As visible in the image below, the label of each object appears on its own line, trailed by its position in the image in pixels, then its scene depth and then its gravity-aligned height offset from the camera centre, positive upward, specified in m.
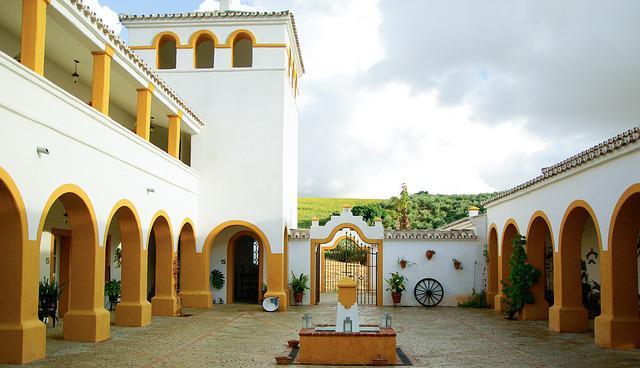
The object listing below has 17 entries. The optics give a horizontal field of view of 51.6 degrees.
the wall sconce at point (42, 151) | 11.17 +1.66
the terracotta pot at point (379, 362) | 11.41 -1.93
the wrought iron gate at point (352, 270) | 25.12 -1.03
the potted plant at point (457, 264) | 23.34 -0.48
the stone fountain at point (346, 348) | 11.62 -1.72
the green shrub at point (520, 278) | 18.17 -0.75
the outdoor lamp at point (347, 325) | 12.14 -1.37
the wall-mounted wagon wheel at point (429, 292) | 23.27 -1.47
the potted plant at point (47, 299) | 14.56 -1.11
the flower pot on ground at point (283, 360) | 11.41 -1.90
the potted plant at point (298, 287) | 23.00 -1.29
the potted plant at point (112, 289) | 18.27 -1.10
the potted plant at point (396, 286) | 23.14 -1.26
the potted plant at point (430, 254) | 23.45 -0.13
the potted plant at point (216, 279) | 22.75 -1.01
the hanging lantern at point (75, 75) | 17.14 +4.57
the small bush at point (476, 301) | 22.78 -1.74
